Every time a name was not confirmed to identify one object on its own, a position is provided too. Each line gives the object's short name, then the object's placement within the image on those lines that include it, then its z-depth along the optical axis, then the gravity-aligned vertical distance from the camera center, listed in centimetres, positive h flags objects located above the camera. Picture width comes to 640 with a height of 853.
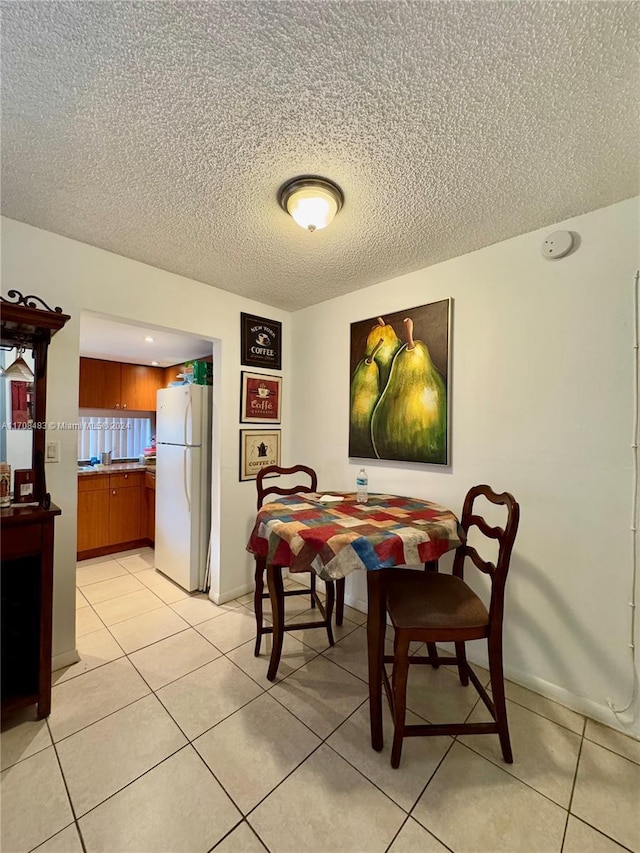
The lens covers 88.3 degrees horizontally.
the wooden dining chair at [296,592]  196 -107
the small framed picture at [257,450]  281 -21
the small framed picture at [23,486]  165 -30
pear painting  216 +29
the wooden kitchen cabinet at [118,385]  396 +53
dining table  136 -51
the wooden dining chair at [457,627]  130 -80
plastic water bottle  216 -39
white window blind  429 -13
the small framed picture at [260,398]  282 +26
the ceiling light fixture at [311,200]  146 +104
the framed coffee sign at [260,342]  281 +76
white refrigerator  278 -49
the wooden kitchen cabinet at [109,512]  346 -95
